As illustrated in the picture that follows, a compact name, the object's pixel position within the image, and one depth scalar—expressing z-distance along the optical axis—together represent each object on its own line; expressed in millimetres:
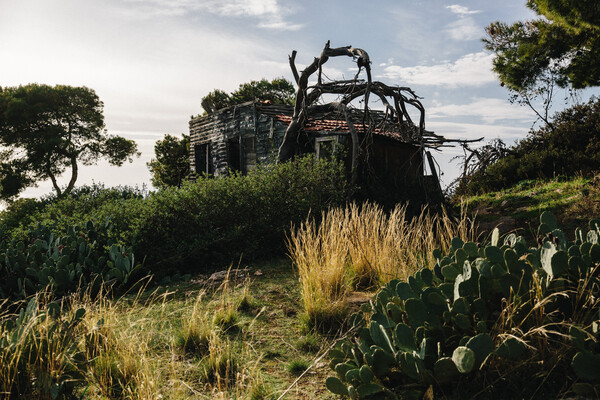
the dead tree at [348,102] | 10237
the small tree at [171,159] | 21984
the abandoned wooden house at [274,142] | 10695
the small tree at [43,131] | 23734
